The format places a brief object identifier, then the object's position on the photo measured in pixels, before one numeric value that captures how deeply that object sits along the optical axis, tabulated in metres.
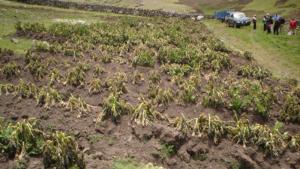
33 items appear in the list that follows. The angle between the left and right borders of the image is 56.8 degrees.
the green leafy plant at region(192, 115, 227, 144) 10.68
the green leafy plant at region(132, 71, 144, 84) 14.58
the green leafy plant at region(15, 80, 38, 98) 12.31
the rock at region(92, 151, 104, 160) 9.23
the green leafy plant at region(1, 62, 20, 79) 14.24
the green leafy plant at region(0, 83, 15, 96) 12.68
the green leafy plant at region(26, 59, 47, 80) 14.22
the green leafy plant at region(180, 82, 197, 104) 12.87
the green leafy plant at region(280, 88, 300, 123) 12.50
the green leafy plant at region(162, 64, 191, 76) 15.54
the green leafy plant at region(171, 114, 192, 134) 10.74
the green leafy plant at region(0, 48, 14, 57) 16.91
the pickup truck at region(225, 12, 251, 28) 33.86
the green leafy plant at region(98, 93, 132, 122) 11.09
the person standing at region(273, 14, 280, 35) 28.54
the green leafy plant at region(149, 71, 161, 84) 14.61
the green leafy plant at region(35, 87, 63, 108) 11.80
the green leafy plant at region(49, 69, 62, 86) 13.82
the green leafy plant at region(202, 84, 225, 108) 12.61
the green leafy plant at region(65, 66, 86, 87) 13.78
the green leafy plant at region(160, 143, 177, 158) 9.93
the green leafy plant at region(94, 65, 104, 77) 14.86
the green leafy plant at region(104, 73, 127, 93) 13.04
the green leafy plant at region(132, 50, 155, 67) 16.59
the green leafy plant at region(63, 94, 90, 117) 11.48
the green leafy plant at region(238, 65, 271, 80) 16.59
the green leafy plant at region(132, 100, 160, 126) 10.87
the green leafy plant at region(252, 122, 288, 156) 10.40
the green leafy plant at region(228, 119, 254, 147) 10.57
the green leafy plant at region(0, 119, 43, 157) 9.06
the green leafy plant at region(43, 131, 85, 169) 8.65
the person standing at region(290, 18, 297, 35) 28.11
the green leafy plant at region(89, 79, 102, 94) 13.19
